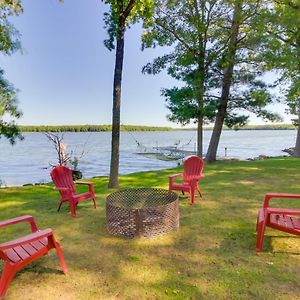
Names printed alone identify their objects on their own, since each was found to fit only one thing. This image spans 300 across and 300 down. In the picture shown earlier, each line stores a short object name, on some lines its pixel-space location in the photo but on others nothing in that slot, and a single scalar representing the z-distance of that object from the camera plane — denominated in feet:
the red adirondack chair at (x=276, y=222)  10.94
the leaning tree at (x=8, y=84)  24.80
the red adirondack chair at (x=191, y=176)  18.88
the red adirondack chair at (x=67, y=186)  17.02
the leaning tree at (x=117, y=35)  22.99
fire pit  13.12
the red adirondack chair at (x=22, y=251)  8.48
